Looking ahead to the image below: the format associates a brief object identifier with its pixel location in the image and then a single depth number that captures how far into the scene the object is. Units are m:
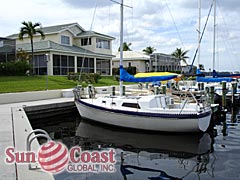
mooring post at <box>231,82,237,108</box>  15.57
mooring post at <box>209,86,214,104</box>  13.41
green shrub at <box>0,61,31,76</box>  22.32
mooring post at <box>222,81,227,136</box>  13.42
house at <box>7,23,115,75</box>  25.14
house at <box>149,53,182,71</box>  37.75
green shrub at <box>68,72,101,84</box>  22.17
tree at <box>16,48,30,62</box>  24.27
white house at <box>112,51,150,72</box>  36.75
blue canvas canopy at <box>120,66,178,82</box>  10.50
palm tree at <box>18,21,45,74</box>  23.46
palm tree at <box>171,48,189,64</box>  48.77
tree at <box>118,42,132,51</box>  51.65
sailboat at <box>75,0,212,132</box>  8.64
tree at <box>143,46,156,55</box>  47.87
